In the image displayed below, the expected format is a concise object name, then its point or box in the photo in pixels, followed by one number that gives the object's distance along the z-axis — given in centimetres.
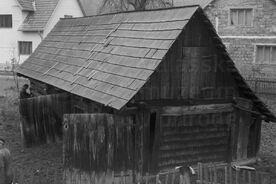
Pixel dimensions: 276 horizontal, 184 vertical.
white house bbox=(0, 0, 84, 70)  3356
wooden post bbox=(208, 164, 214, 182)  814
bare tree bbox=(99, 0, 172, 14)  2717
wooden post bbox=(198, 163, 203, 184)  808
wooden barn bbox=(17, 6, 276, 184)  880
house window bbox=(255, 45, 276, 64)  2492
